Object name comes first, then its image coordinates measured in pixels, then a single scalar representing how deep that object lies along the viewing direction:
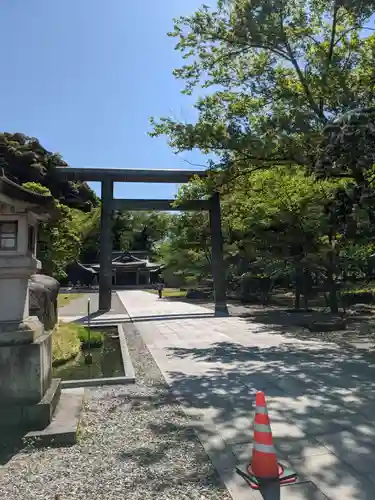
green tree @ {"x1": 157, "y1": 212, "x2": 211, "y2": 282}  24.41
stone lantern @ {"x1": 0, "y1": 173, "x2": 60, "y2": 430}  4.18
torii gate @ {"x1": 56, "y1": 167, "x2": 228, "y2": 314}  17.42
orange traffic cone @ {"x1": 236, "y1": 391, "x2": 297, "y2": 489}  3.13
